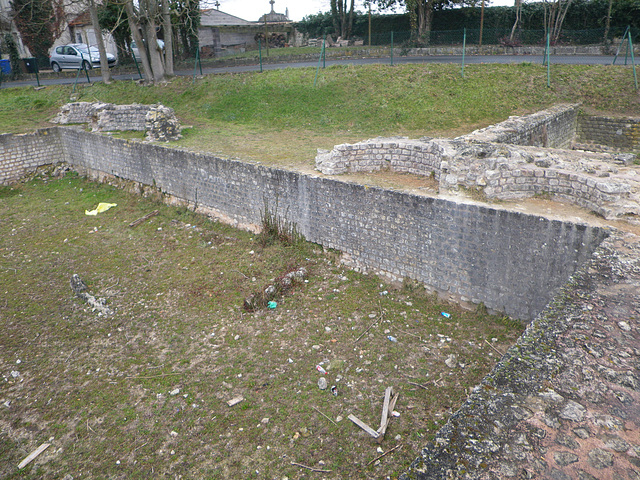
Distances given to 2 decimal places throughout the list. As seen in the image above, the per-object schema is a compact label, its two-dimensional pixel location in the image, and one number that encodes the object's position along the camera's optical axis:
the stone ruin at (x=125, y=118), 12.38
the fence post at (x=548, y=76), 13.96
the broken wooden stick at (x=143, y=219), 10.56
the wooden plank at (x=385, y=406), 4.72
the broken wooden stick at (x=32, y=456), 4.56
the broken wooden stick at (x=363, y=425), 4.61
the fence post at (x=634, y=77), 13.16
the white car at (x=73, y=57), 23.34
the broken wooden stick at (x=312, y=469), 4.26
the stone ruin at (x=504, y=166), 6.04
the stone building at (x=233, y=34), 29.73
